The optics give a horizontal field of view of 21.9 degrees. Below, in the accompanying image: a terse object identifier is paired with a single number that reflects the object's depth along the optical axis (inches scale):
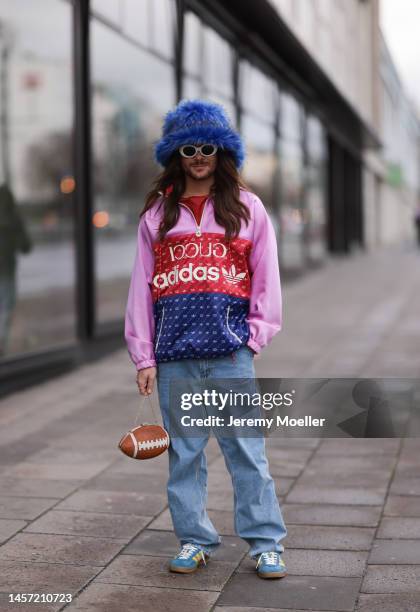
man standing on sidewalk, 152.5
